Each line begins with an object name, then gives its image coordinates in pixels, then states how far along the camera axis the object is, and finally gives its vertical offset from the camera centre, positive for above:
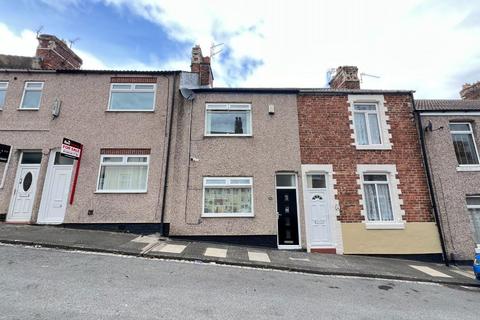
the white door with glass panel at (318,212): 8.92 +0.19
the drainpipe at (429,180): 8.80 +1.35
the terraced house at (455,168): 8.90 +1.81
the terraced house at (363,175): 8.89 +1.57
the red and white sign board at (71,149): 8.39 +2.31
